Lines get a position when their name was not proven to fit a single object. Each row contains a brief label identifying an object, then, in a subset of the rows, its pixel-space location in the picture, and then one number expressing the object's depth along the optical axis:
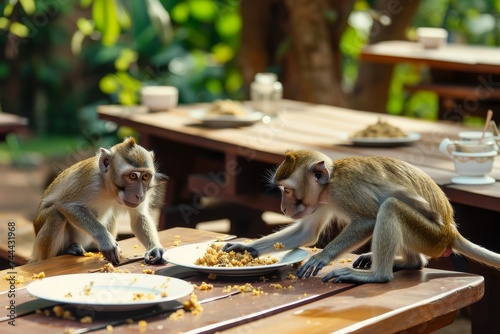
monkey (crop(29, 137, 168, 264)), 4.95
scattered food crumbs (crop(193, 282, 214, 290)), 4.08
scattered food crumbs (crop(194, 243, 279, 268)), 4.32
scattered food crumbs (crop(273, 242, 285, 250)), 4.74
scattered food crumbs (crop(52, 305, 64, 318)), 3.68
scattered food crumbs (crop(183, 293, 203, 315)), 3.74
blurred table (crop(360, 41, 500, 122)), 10.20
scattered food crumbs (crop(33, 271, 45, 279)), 4.40
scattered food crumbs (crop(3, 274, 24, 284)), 4.30
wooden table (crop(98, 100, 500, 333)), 5.74
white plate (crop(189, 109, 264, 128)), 8.09
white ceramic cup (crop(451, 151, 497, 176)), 5.72
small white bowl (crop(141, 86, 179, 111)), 9.01
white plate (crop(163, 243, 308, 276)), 4.19
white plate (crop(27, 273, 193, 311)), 3.63
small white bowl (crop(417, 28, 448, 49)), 11.07
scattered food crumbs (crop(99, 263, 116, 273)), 4.50
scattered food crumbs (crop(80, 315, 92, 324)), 3.59
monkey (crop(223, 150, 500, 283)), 4.49
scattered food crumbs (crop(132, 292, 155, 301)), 3.70
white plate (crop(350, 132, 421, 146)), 7.09
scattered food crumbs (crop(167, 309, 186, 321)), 3.64
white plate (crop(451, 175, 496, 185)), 5.72
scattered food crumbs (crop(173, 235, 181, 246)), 5.10
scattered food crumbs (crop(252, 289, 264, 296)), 4.01
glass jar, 8.99
